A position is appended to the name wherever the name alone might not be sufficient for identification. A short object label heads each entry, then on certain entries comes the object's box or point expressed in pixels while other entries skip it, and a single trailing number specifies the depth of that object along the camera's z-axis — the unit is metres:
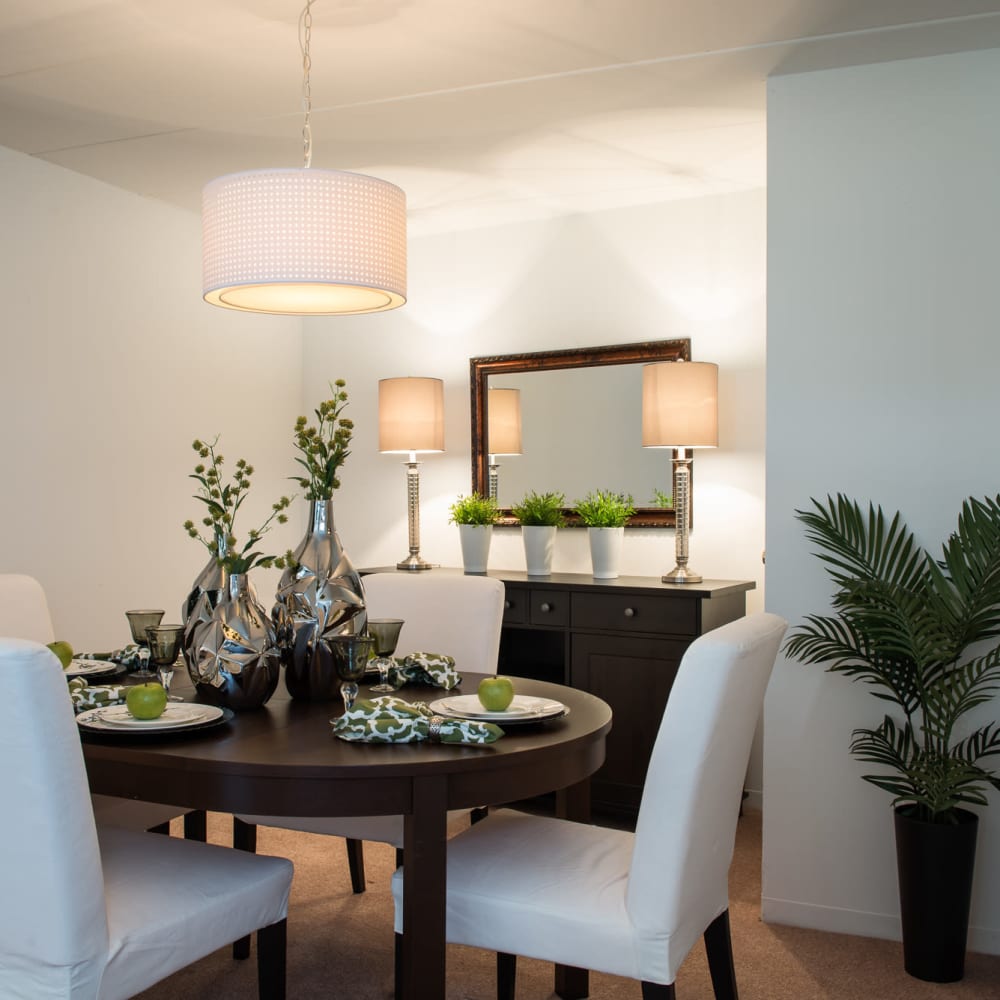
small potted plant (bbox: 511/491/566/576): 4.05
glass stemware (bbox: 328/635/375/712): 2.22
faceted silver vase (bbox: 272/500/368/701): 2.28
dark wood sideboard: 3.65
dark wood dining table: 1.78
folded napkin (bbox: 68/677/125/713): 2.15
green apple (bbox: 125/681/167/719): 1.98
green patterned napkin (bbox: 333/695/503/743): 1.91
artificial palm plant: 2.63
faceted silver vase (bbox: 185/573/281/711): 2.18
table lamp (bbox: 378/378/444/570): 4.34
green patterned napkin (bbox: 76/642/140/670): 2.61
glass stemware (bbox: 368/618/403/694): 2.51
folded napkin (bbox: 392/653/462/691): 2.45
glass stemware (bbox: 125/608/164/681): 2.60
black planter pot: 2.61
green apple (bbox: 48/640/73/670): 2.35
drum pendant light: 2.11
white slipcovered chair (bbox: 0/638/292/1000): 1.59
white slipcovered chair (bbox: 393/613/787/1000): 1.77
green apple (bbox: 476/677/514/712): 2.06
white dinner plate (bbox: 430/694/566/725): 2.04
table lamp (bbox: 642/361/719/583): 3.78
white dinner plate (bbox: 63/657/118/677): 2.48
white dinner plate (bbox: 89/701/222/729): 1.96
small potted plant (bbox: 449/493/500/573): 4.16
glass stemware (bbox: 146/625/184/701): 2.40
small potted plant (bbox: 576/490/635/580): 3.95
